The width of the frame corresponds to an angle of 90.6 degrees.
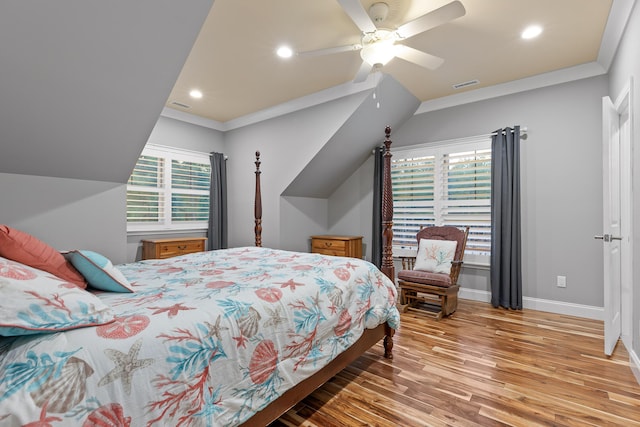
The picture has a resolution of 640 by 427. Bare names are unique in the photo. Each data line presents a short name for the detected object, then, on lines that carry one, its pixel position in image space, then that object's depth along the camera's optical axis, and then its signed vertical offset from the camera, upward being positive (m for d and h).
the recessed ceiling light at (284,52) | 2.93 +1.53
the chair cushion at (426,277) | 3.37 -0.70
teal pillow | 1.49 -0.29
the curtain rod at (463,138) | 3.67 +0.97
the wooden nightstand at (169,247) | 4.16 -0.46
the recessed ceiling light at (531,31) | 2.62 +1.55
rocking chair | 3.40 -0.65
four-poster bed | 0.89 -0.46
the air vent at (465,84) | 3.68 +1.55
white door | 2.41 -0.07
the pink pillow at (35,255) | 1.28 -0.18
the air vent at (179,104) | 4.27 +1.50
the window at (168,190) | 4.41 +0.34
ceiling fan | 2.00 +1.31
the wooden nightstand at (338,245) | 4.62 -0.47
